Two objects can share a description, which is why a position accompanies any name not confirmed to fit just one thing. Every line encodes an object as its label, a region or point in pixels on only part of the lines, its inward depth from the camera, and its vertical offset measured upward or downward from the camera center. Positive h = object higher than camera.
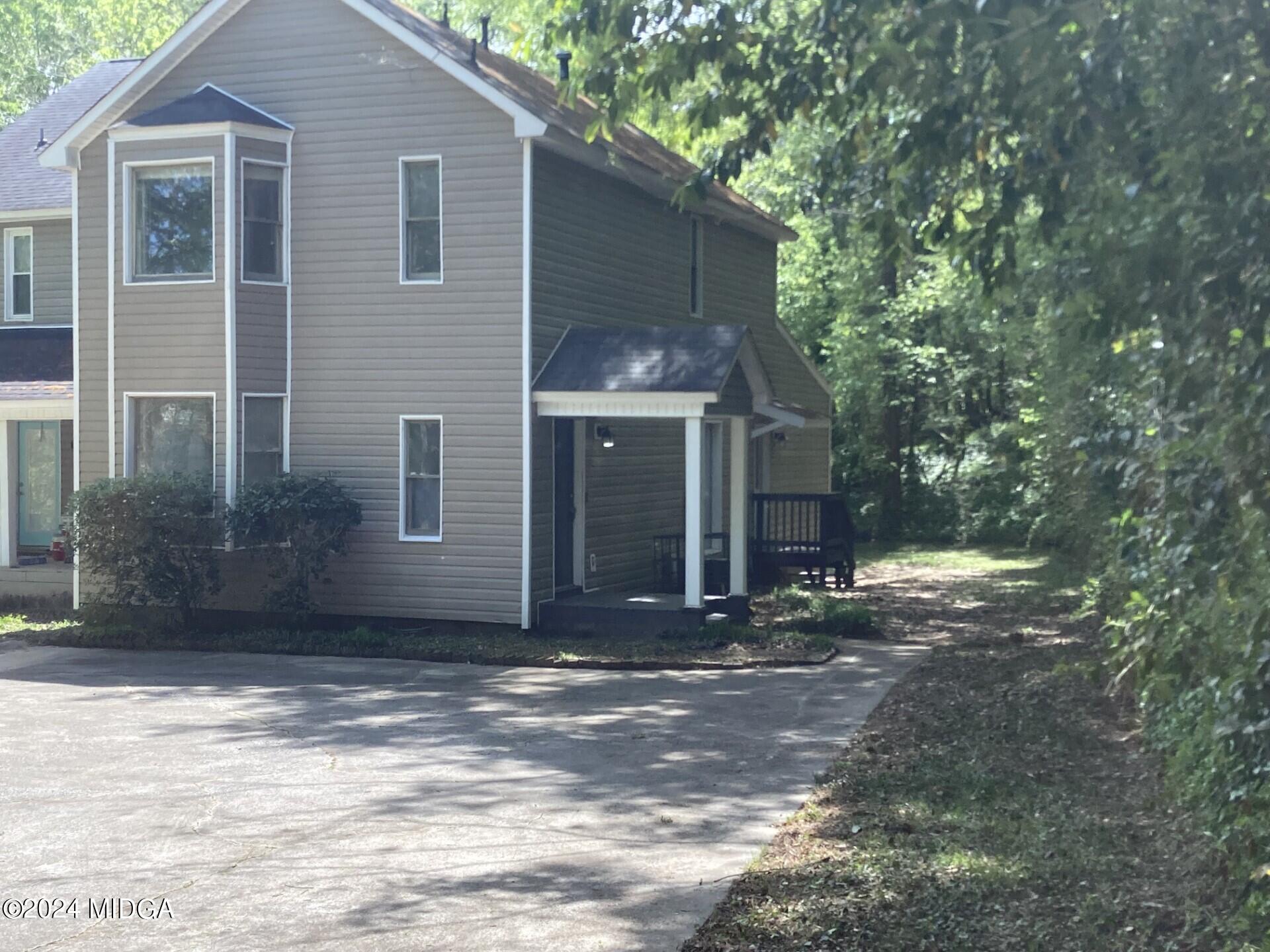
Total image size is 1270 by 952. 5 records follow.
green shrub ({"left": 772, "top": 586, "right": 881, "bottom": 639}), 15.95 -1.59
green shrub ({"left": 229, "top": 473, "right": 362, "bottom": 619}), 15.49 -0.48
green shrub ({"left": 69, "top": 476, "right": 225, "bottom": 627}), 15.52 -0.60
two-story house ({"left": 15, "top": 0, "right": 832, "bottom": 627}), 15.74 +2.08
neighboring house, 20.11 +2.33
